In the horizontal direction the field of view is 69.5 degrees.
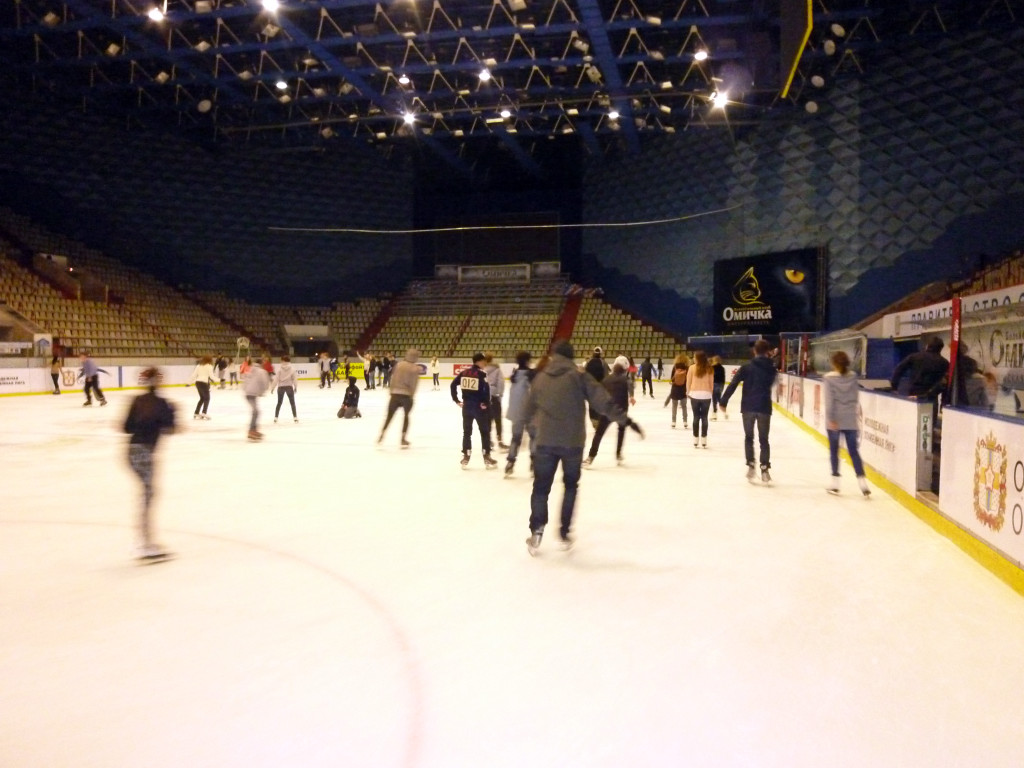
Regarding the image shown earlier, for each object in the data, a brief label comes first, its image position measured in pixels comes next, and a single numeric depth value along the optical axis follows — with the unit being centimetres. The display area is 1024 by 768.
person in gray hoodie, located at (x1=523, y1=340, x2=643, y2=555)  470
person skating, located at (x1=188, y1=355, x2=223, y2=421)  1354
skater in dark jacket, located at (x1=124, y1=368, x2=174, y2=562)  459
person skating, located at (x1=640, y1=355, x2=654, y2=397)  2233
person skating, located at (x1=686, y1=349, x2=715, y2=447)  1020
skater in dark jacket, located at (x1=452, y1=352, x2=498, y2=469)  829
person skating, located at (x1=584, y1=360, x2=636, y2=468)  816
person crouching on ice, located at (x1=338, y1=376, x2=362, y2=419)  1450
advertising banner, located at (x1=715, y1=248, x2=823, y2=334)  2422
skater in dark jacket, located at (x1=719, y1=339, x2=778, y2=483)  748
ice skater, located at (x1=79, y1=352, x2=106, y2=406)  1630
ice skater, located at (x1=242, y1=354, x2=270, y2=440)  1119
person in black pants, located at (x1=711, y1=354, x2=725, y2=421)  1257
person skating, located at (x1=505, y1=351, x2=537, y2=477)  772
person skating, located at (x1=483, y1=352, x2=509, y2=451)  942
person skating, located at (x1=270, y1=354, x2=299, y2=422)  1316
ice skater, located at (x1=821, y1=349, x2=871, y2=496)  671
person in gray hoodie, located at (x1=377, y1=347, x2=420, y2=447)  977
